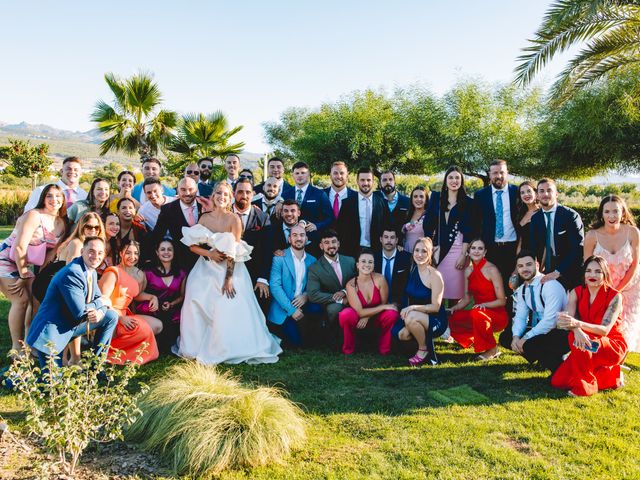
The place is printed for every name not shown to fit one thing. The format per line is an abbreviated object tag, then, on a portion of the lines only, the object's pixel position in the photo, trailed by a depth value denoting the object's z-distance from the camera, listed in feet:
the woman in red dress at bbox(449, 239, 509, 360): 20.27
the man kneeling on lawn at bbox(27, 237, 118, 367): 16.25
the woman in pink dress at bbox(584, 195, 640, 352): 19.58
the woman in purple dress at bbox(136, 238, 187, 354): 20.94
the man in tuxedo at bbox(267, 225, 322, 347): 22.18
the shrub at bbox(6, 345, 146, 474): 10.54
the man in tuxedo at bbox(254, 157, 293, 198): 25.64
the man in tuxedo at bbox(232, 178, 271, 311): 22.26
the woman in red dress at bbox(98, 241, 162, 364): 18.98
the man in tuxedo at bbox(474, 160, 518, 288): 22.49
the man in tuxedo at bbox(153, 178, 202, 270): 21.58
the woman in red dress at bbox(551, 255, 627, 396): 16.66
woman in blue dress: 20.08
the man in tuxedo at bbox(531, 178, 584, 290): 20.83
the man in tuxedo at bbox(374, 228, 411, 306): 22.27
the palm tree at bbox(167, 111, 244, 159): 57.47
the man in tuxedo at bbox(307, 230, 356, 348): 21.80
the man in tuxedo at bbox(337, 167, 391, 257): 24.43
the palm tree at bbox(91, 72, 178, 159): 52.95
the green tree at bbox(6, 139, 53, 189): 114.31
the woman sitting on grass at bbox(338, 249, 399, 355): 21.01
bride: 20.26
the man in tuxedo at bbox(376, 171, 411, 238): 25.68
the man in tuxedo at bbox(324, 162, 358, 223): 24.75
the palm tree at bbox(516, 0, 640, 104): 31.73
